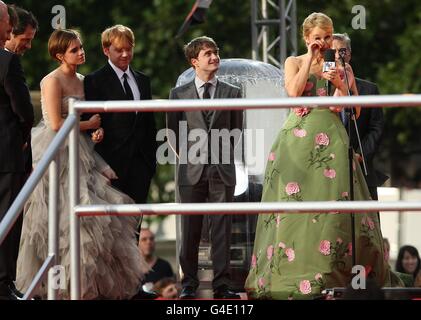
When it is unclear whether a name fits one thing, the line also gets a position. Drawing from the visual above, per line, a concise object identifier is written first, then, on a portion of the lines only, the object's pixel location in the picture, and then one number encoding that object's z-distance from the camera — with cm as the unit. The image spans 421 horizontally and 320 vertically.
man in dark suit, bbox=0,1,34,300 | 1442
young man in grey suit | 1558
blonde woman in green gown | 1534
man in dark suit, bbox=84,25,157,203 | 1617
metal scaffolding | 2544
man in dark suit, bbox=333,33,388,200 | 1712
